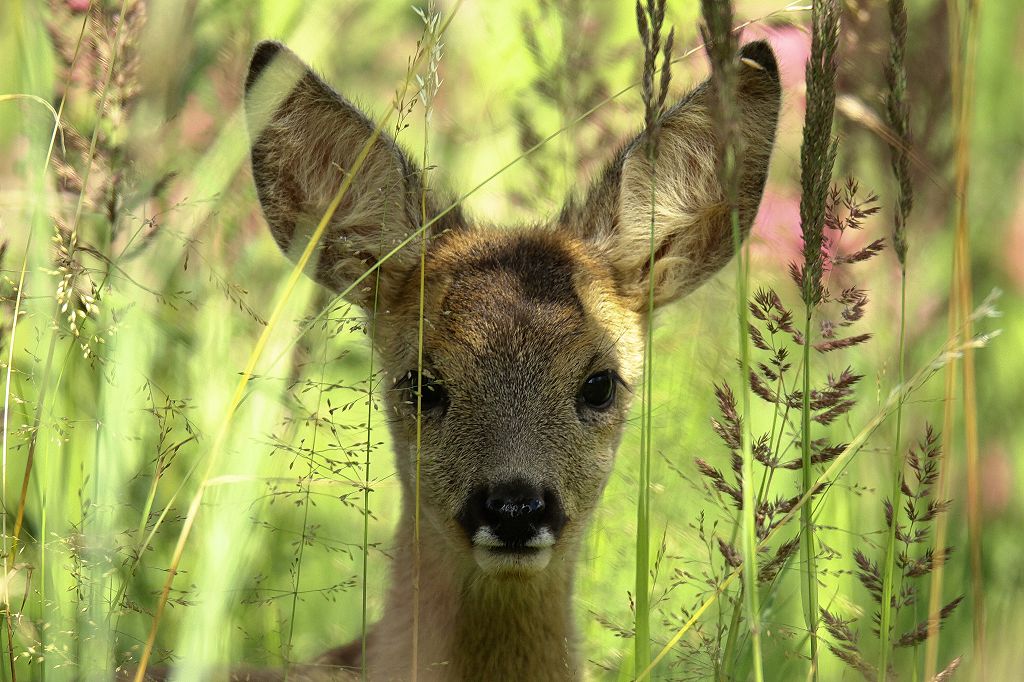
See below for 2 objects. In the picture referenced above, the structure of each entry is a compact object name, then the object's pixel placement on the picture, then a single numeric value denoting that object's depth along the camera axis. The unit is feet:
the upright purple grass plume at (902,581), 15.84
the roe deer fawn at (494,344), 20.94
